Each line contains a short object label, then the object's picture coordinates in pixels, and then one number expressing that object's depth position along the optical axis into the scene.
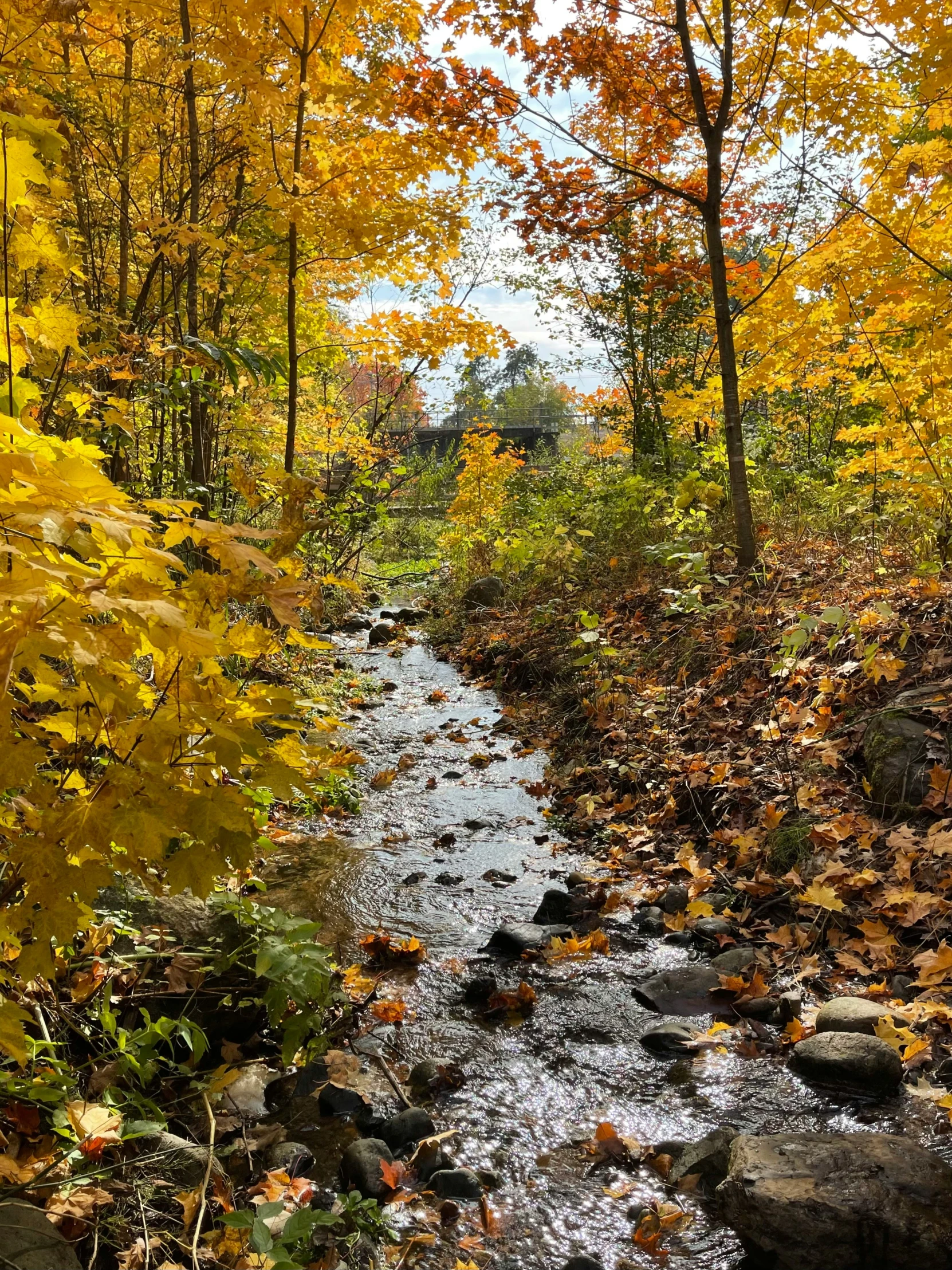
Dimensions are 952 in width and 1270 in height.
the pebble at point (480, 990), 2.75
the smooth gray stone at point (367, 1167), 1.91
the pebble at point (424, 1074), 2.31
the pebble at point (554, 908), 3.31
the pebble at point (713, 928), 3.00
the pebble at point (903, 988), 2.40
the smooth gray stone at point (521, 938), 3.05
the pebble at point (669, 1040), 2.45
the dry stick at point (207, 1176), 1.50
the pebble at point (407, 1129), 2.09
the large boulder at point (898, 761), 3.05
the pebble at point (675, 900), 3.24
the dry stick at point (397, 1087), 2.22
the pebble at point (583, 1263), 1.70
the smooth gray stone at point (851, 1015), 2.27
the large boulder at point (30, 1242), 1.35
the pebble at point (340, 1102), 2.19
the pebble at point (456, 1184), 1.91
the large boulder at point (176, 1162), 1.72
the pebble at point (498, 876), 3.70
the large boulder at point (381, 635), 8.93
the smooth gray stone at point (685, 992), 2.64
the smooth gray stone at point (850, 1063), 2.12
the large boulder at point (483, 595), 8.79
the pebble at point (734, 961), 2.79
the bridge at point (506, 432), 23.46
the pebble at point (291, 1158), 1.94
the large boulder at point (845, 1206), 1.63
